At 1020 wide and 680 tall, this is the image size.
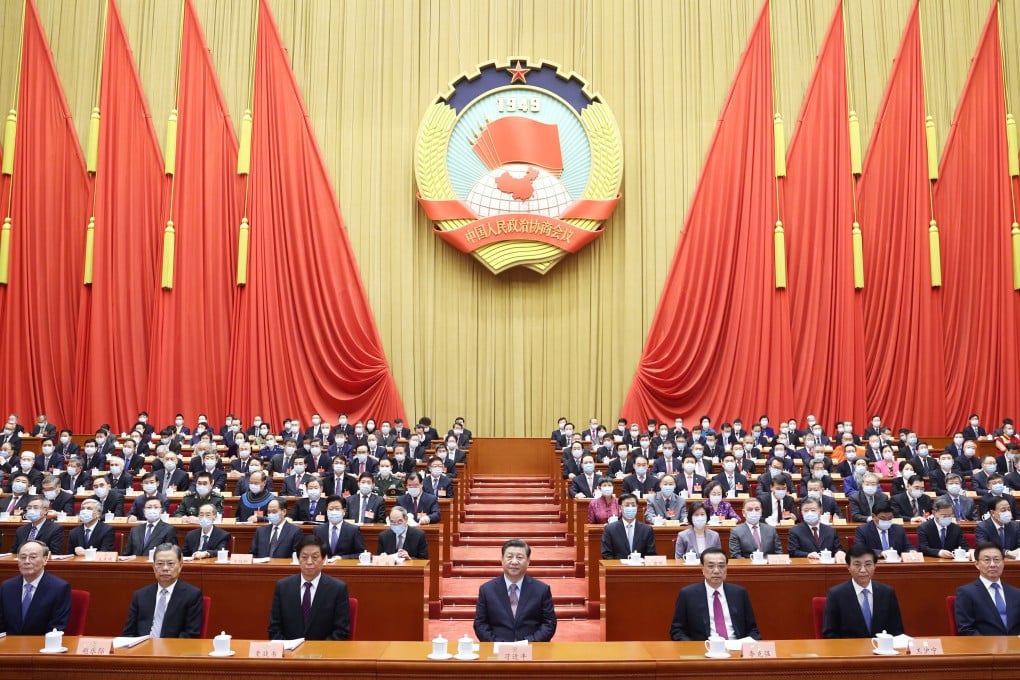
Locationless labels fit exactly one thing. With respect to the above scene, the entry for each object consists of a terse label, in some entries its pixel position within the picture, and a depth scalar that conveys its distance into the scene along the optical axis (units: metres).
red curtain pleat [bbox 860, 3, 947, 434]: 13.59
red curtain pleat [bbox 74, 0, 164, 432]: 13.41
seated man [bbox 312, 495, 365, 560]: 6.28
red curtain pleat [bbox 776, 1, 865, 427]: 13.55
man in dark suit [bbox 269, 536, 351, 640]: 4.51
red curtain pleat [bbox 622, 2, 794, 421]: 13.60
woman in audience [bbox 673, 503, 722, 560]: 6.17
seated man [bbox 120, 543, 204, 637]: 4.51
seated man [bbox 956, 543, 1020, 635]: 4.53
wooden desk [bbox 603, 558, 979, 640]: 5.41
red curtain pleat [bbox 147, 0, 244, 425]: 13.45
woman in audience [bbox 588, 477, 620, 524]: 7.34
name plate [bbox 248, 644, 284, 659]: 3.35
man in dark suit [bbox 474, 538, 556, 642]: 4.50
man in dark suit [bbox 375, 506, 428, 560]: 6.30
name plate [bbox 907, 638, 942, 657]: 3.33
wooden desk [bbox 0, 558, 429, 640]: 5.38
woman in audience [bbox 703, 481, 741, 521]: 7.19
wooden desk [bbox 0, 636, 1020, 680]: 3.25
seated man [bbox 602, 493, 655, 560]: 6.19
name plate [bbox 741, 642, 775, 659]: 3.33
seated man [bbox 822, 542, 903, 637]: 4.42
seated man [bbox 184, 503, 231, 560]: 6.22
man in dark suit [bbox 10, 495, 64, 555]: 6.30
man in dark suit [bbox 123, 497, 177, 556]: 6.14
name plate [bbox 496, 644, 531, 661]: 3.33
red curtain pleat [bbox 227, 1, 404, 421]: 13.60
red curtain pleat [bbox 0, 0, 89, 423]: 13.54
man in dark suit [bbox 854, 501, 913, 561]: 6.23
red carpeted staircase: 6.90
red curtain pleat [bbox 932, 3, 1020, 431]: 13.56
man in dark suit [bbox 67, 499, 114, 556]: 6.33
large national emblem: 14.00
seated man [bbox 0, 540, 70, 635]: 4.48
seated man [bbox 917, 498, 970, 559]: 6.29
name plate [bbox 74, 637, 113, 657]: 3.36
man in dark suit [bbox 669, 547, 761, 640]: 4.46
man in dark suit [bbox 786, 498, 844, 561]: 6.22
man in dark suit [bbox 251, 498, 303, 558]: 6.19
